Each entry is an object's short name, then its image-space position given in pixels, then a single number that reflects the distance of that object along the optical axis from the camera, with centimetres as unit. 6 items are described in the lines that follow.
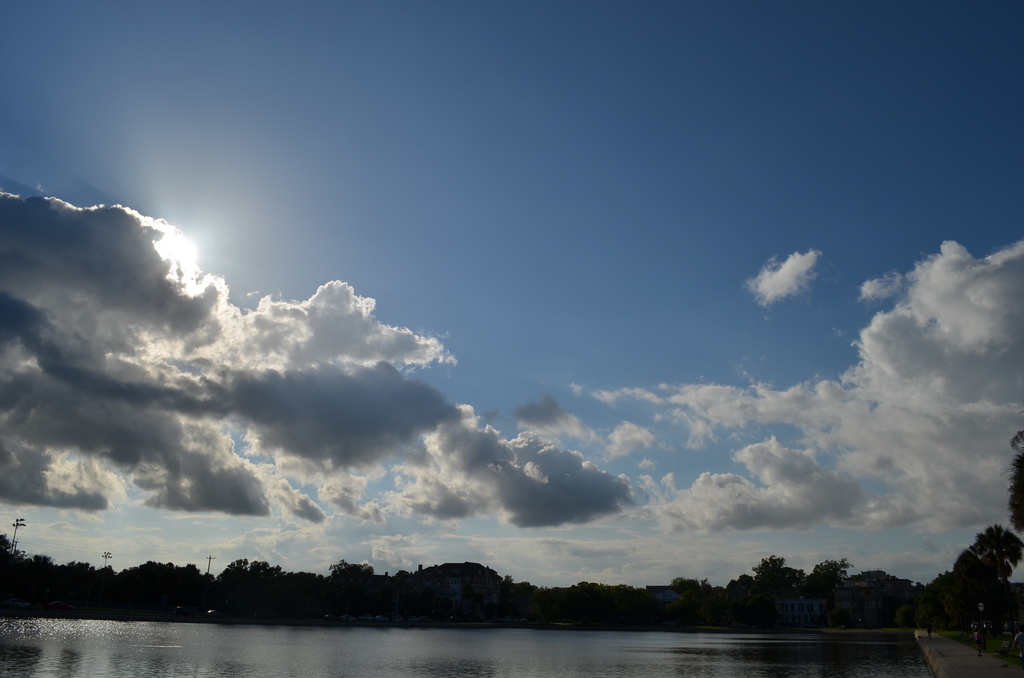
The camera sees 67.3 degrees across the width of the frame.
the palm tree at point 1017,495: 3844
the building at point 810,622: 19775
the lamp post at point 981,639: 5128
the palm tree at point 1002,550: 7562
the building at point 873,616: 19562
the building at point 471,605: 17238
